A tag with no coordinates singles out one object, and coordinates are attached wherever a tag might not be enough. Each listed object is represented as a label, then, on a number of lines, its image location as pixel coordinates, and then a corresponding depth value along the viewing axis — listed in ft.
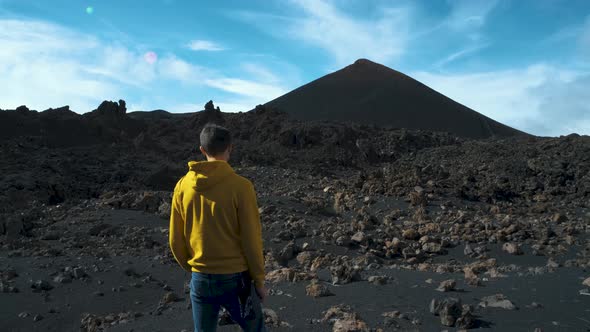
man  7.59
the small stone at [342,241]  20.95
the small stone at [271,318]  11.32
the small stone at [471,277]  13.46
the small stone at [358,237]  21.09
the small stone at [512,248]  20.12
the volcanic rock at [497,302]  11.30
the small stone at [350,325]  10.56
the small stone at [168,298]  14.70
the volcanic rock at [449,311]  10.62
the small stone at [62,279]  16.65
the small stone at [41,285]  16.19
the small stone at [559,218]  24.71
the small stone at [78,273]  17.04
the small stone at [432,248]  20.40
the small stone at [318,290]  12.91
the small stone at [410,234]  22.11
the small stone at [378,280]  13.85
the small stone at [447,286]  12.89
